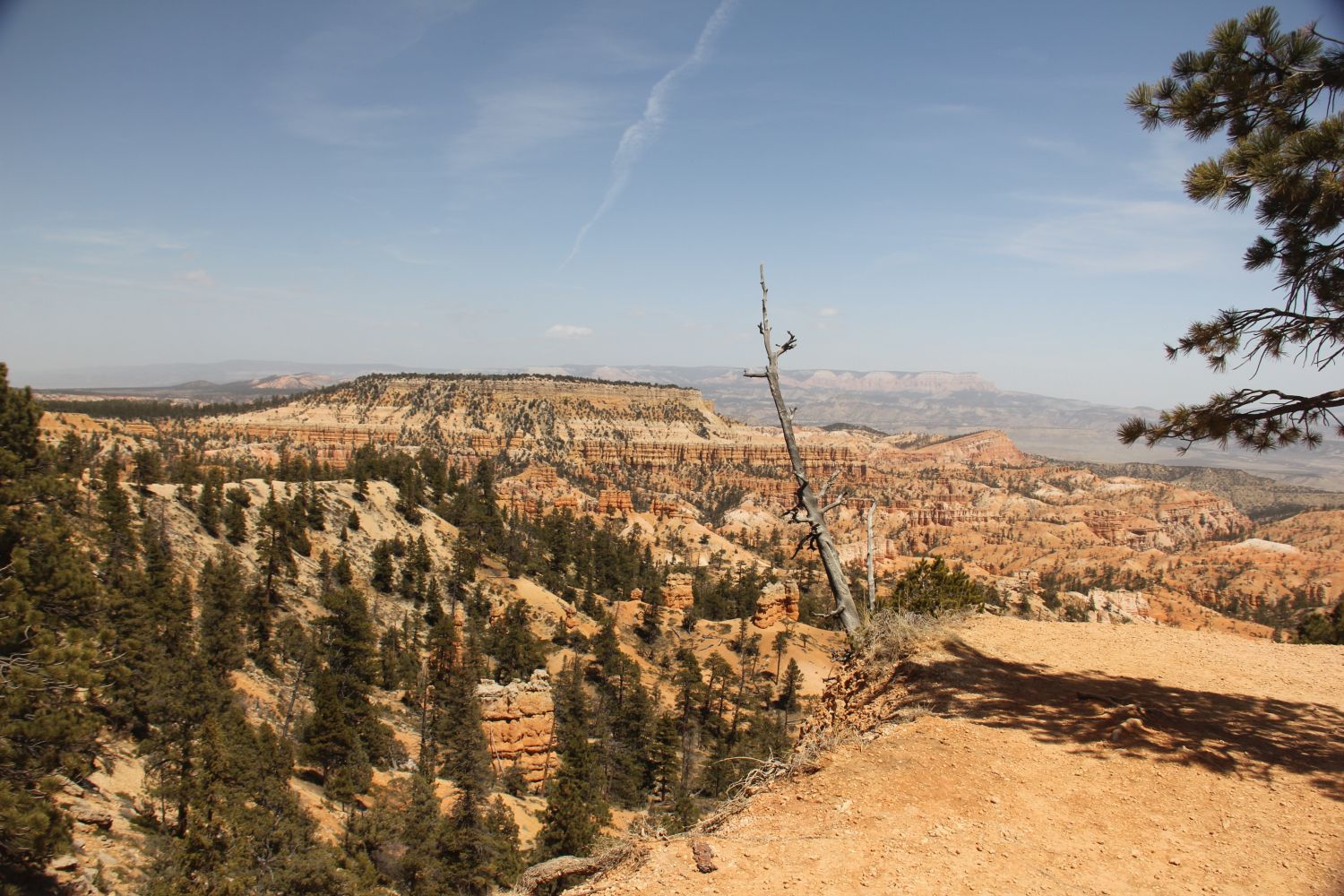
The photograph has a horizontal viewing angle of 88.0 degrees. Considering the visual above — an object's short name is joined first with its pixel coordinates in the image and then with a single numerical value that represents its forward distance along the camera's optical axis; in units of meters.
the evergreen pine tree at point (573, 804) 24.48
